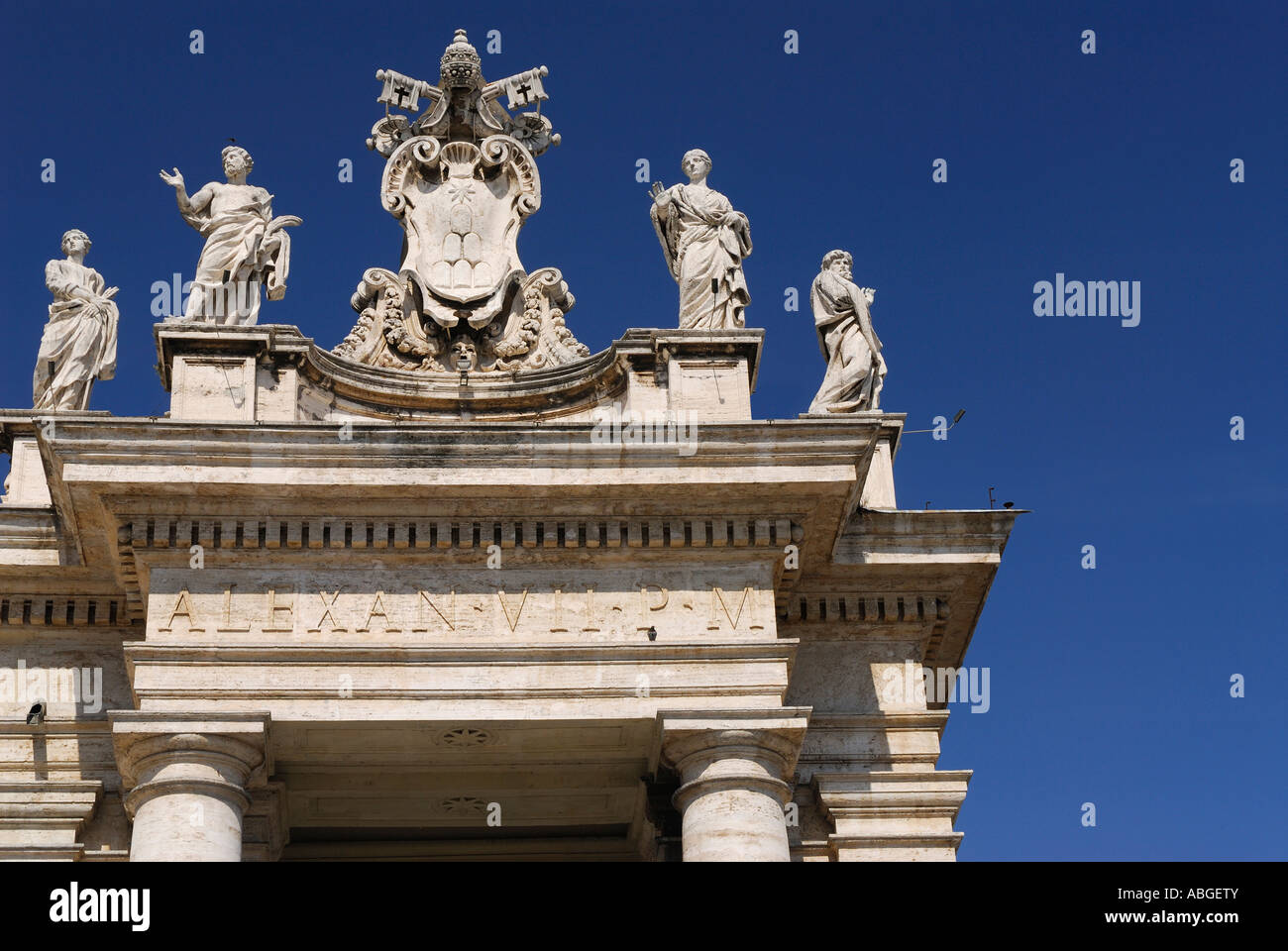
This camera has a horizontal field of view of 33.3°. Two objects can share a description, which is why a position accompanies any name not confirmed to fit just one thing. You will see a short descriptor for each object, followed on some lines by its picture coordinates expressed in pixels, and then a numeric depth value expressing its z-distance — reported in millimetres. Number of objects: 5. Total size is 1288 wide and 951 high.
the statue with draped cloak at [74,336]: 25422
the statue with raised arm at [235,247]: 25391
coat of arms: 26938
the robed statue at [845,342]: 25844
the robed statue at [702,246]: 25859
